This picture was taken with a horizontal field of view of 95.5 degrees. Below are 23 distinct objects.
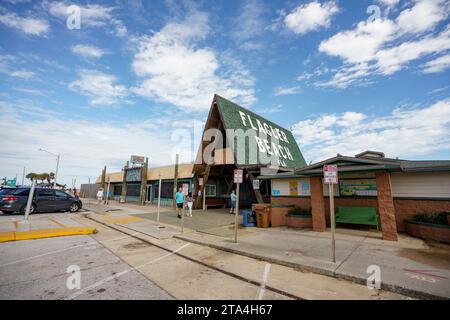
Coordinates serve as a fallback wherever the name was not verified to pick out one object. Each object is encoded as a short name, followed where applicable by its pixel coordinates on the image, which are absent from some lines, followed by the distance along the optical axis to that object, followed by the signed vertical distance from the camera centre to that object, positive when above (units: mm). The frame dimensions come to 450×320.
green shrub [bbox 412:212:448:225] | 7727 -1080
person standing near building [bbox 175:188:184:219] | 12203 -548
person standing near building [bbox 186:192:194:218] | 13656 -945
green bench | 9316 -1215
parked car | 13094 -791
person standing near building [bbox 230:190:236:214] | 15324 -844
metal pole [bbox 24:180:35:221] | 10362 -514
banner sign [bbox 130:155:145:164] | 24173 +3558
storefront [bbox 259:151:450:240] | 8094 -11
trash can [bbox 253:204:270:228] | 10914 -1337
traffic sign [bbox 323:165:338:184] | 5594 +428
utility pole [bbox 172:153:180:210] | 17883 +541
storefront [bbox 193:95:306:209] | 14595 +2983
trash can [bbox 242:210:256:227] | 11383 -1618
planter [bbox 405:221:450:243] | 7319 -1559
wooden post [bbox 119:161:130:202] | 25750 +353
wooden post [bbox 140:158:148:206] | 22781 +973
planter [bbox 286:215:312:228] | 10617 -1655
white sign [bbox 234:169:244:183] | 7680 +518
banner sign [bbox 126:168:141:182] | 24708 +1853
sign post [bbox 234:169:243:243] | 7680 +518
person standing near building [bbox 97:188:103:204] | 22167 -459
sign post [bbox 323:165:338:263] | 5550 +376
